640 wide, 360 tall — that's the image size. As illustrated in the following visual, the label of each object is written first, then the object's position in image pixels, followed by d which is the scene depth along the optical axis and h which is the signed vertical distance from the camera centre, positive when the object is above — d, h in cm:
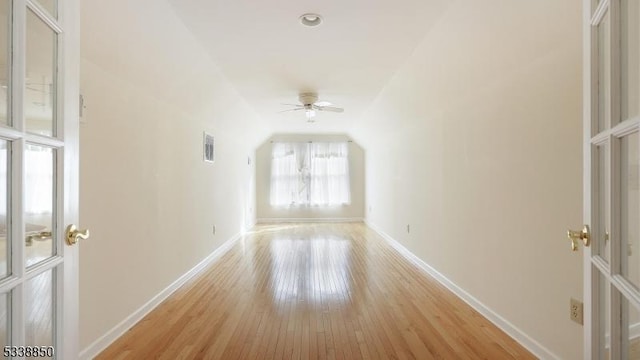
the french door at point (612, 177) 81 +1
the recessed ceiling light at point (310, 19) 264 +131
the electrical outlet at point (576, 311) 171 -68
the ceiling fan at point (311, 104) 482 +117
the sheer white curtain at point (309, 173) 866 +20
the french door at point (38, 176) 81 +1
